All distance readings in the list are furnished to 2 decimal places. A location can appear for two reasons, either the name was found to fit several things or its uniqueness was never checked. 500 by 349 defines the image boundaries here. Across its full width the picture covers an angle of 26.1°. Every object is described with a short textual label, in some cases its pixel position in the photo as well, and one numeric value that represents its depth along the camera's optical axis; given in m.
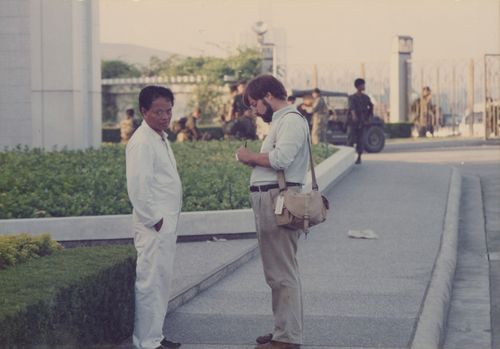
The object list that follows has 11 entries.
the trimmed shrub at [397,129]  37.25
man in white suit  6.85
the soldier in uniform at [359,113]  21.33
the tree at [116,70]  55.06
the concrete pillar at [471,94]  37.94
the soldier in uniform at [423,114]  37.97
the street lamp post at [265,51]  42.19
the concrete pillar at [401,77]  39.22
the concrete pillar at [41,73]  19.31
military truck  28.62
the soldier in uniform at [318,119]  25.36
